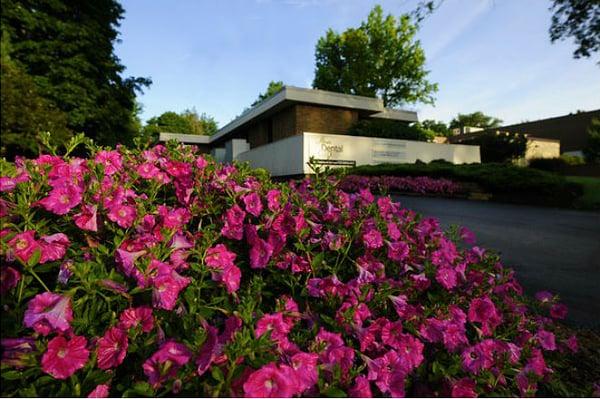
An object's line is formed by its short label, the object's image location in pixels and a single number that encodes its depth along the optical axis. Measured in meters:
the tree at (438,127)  62.16
